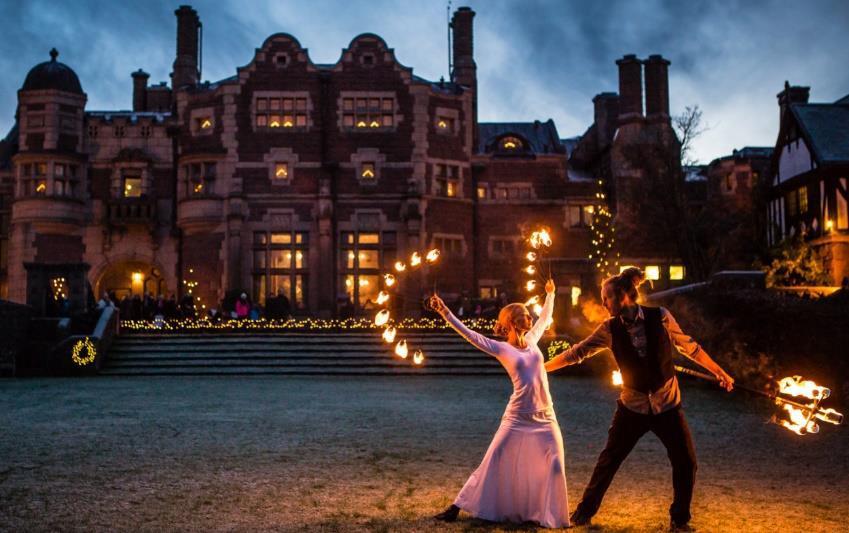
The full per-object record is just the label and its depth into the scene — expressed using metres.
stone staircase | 21.36
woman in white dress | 6.01
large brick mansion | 34.47
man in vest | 5.83
